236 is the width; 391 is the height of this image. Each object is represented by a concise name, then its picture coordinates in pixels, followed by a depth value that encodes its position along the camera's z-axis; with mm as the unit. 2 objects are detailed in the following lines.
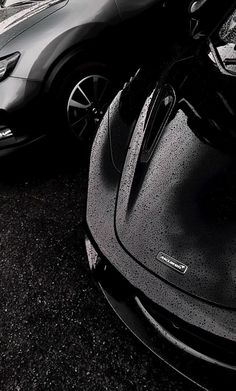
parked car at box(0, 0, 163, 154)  2482
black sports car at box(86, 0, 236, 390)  1153
